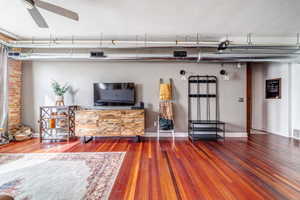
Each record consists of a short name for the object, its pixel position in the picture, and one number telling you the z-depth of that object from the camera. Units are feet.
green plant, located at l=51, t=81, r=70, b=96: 12.48
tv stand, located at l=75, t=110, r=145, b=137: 11.94
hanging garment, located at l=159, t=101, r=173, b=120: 13.37
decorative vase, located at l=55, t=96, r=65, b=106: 12.59
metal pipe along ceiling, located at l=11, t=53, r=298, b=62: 10.84
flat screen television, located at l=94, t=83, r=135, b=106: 13.04
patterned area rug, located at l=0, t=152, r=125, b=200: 5.35
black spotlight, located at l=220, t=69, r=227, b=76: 13.42
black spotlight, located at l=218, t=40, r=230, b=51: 10.50
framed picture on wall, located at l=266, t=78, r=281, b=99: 14.47
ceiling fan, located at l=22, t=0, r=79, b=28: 5.57
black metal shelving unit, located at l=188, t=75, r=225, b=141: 13.60
